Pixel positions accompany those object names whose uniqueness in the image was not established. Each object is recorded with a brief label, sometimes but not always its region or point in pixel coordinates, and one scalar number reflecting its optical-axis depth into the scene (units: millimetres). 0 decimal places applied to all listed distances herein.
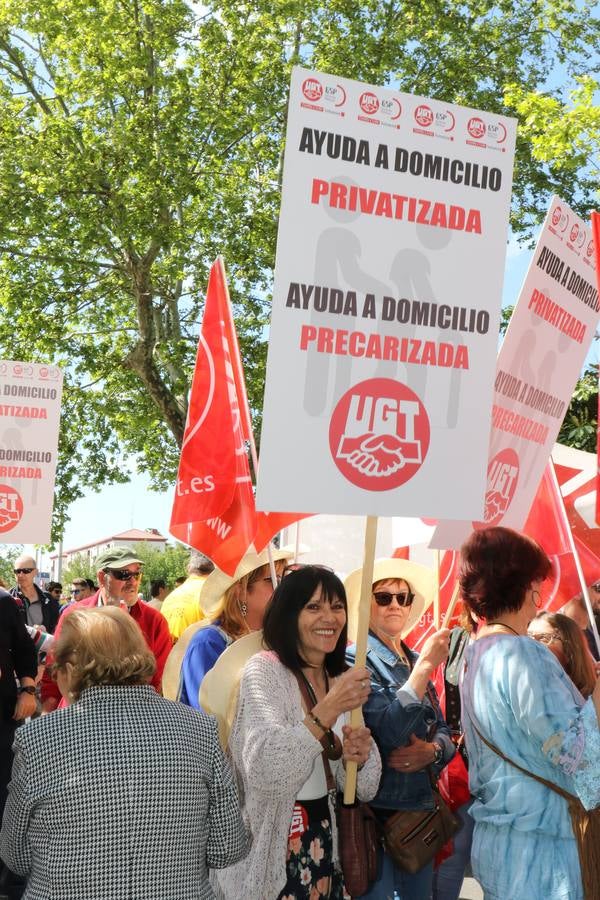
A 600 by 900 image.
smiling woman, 3418
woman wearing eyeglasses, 4777
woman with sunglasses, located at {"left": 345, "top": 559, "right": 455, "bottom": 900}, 3939
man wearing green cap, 6561
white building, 111706
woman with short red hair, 3104
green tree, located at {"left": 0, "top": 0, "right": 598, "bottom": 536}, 19688
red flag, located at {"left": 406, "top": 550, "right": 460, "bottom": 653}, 6250
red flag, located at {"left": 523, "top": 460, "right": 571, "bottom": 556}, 5723
